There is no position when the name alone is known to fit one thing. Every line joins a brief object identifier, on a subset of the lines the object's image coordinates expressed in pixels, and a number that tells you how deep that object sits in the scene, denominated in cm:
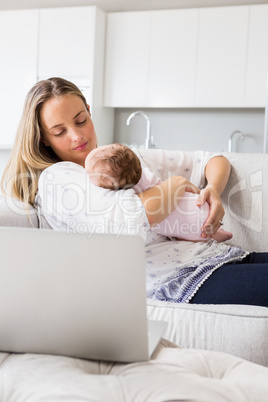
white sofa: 82
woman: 145
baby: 146
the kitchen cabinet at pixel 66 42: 464
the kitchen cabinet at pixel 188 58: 437
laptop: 87
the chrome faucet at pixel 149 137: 462
